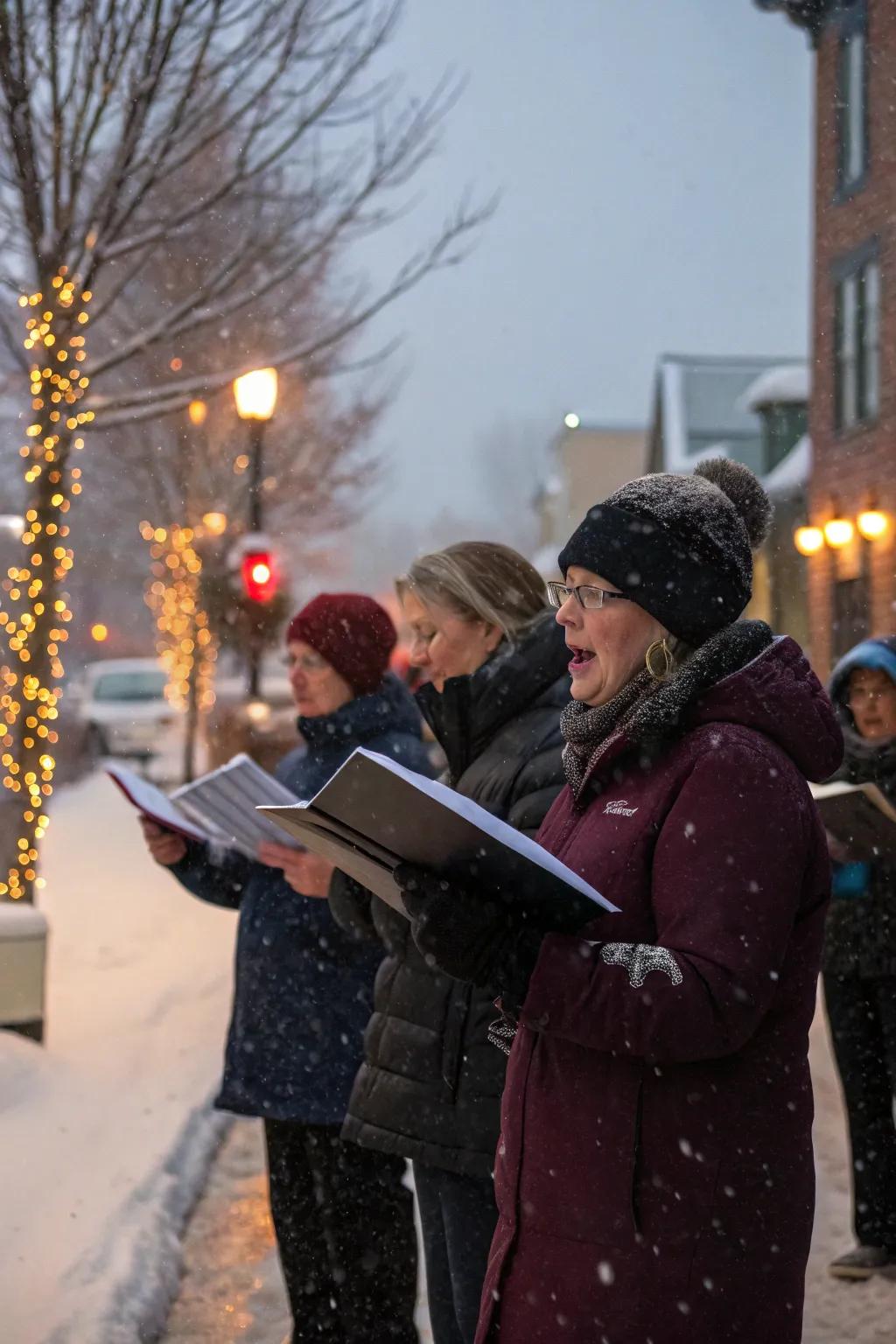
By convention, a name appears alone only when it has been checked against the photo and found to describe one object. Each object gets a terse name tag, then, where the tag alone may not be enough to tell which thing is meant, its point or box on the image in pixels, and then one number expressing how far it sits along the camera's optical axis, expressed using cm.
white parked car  2527
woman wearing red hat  408
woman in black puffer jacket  314
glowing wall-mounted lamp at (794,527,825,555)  1848
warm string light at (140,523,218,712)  2305
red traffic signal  1485
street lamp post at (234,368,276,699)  1248
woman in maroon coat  208
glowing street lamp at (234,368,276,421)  1247
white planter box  629
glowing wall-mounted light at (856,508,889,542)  1644
